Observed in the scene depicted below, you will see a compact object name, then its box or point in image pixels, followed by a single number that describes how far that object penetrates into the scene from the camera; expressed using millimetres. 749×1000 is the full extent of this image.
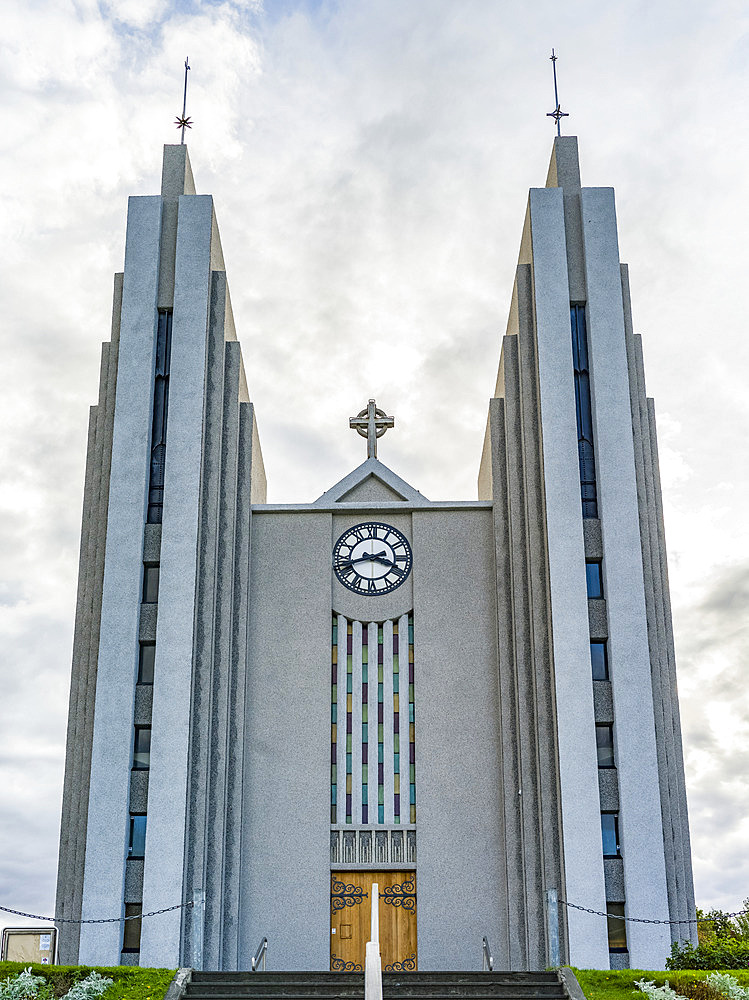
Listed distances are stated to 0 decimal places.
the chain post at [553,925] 18766
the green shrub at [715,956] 16578
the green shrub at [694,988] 15039
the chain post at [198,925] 18922
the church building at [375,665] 19203
